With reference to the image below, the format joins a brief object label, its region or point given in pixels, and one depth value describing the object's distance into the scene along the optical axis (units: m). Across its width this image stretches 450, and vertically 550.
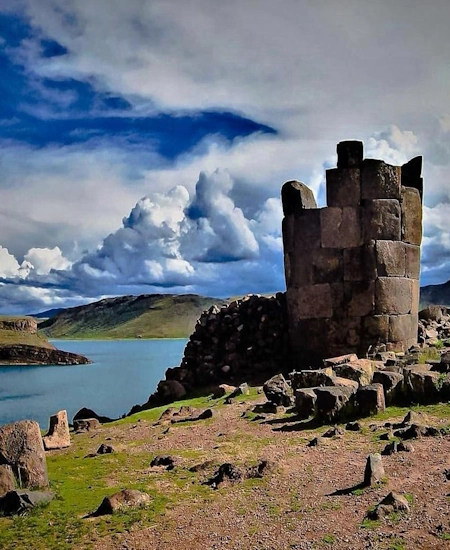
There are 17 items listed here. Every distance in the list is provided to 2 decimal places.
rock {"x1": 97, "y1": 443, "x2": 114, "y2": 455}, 9.68
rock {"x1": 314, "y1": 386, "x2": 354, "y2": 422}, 9.45
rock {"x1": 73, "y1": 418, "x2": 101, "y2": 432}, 13.44
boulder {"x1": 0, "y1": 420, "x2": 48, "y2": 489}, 7.59
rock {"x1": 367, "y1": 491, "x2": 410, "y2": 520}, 5.35
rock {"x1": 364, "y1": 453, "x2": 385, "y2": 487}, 6.21
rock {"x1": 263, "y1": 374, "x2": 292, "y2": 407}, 11.20
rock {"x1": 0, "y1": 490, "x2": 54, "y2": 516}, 6.60
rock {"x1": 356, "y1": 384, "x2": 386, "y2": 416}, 9.41
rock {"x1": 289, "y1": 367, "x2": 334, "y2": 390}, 10.96
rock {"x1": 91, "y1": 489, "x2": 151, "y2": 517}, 6.32
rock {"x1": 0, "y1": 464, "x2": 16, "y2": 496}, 7.22
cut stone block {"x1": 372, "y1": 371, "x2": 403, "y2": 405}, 10.05
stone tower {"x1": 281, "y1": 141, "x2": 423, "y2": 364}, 15.59
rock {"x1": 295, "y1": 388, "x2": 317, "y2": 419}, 9.87
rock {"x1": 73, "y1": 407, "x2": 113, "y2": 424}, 16.66
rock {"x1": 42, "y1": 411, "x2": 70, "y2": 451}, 10.94
